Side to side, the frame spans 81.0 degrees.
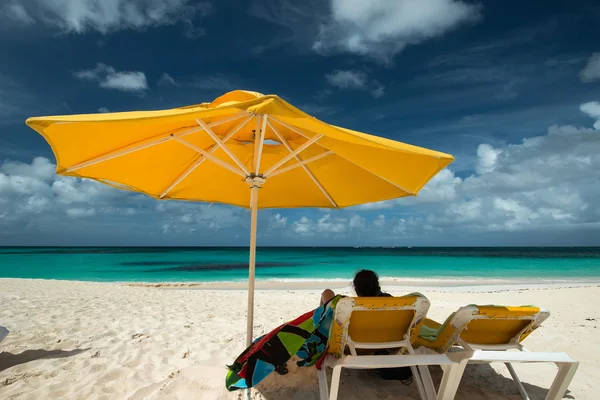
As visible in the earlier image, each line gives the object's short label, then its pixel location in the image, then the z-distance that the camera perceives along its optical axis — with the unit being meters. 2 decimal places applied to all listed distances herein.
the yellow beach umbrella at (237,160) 2.24
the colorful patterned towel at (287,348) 2.51
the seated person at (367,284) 3.20
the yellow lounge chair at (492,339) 2.32
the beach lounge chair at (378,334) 2.26
